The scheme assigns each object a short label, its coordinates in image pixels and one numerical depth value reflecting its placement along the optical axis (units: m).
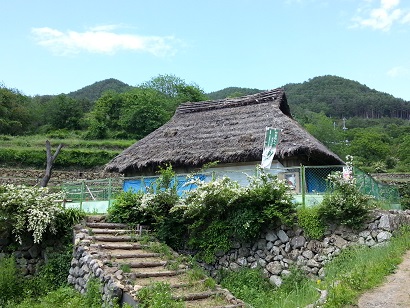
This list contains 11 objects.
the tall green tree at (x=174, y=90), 58.81
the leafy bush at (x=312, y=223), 9.89
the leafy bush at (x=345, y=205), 9.59
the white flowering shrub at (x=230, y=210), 10.27
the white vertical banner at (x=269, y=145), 12.52
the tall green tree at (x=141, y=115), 49.50
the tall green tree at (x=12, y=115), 48.00
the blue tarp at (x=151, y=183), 12.51
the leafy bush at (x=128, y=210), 11.73
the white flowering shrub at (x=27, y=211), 10.24
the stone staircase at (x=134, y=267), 8.25
